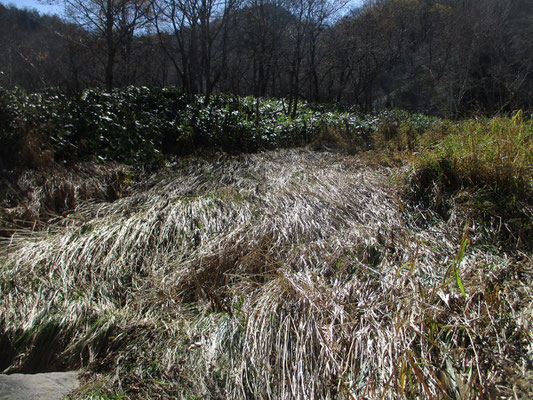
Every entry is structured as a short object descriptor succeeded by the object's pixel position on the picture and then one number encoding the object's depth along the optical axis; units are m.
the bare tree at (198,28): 6.06
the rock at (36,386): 1.35
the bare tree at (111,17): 6.12
